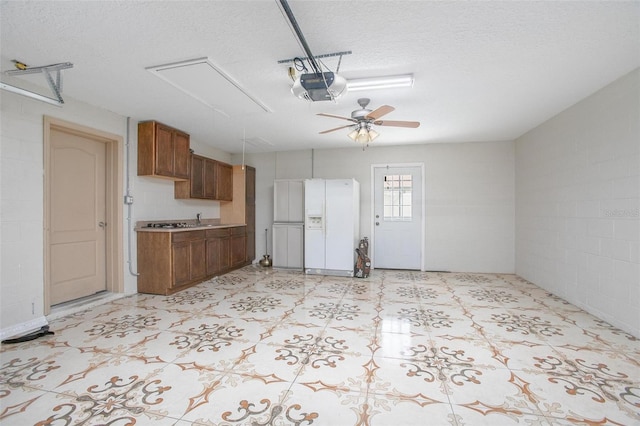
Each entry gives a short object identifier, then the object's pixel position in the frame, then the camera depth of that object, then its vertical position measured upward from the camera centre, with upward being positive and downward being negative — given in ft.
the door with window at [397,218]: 18.49 -0.46
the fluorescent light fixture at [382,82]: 9.02 +4.24
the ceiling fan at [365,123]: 10.54 +3.46
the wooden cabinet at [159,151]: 13.28 +2.92
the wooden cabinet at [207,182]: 15.79 +1.78
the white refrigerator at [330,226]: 16.89 -0.96
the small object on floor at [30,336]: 8.17 -3.80
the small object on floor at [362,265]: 16.55 -3.26
